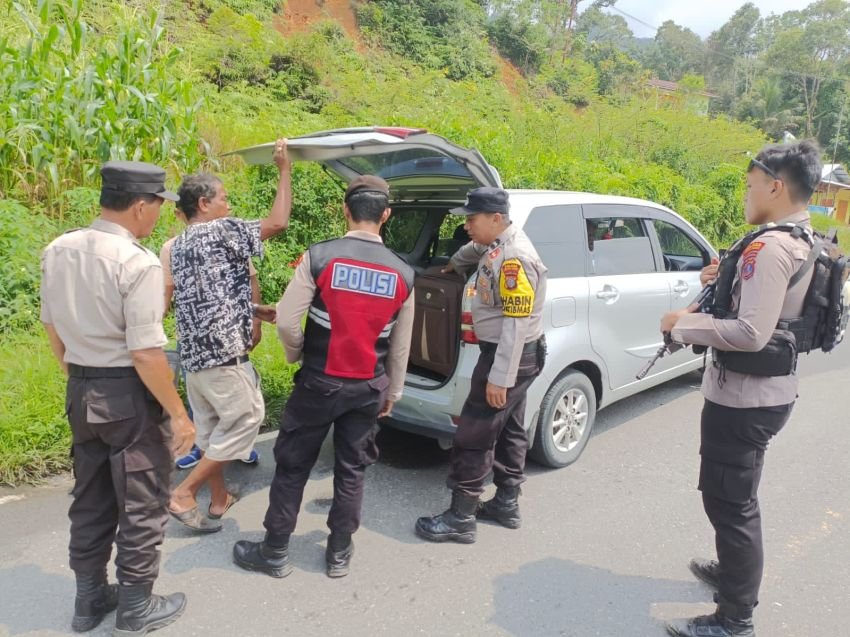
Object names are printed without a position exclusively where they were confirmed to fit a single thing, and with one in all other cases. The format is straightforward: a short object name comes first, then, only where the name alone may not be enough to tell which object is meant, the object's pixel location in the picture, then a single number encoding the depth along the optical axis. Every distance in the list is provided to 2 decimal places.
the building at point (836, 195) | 31.03
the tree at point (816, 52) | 44.06
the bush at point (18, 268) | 4.79
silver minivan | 3.51
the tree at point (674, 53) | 69.18
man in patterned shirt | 2.99
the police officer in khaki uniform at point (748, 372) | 2.39
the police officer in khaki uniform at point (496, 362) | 3.10
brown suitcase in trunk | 3.62
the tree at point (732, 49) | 60.16
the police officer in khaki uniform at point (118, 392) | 2.29
